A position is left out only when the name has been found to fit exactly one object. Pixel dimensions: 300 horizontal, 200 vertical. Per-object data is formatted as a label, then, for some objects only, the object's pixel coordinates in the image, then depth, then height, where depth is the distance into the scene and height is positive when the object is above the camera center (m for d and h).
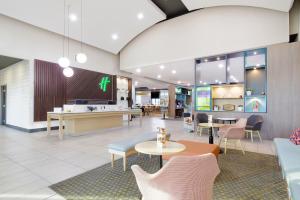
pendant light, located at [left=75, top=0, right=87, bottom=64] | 5.70 +1.52
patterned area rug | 2.24 -1.28
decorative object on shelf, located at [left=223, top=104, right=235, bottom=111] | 6.95 -0.27
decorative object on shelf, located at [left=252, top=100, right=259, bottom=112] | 6.13 -0.20
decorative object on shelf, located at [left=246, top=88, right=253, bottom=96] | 6.22 +0.32
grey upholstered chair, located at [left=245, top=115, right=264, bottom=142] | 5.22 -0.76
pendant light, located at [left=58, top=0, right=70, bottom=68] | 5.66 +1.35
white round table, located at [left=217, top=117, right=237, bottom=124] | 5.92 -0.66
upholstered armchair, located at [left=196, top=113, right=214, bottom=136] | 6.54 -0.68
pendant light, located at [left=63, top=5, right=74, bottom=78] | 6.46 +1.15
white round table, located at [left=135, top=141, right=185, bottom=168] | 2.03 -0.63
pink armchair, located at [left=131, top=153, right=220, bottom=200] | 1.31 -0.65
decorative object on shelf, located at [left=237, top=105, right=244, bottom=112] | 6.48 -0.29
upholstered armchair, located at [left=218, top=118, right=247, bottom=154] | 4.13 -0.82
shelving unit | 6.20 +0.78
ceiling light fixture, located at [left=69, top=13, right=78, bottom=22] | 6.69 +3.47
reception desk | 5.94 -0.84
